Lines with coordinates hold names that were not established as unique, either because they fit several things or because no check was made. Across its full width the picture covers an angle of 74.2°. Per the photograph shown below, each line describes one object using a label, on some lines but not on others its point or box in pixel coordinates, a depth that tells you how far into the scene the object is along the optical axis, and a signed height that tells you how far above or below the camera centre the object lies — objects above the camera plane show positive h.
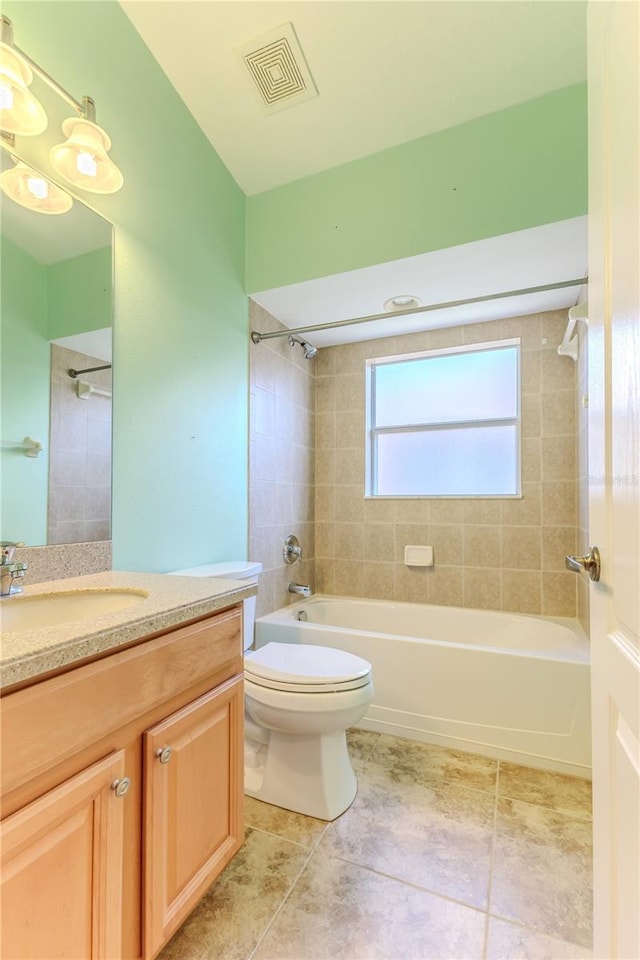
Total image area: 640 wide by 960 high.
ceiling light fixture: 2.30 +1.05
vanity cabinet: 0.63 -0.56
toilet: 1.44 -0.81
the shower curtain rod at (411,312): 1.82 +0.90
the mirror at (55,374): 1.15 +0.35
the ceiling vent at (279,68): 1.57 +1.65
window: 2.60 +0.44
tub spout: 2.53 -0.59
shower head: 2.68 +0.93
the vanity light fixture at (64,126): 1.06 +0.99
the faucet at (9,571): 1.04 -0.20
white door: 0.62 +0.05
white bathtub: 1.72 -0.86
